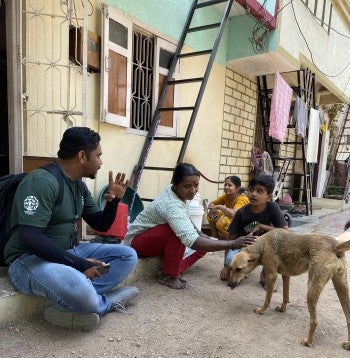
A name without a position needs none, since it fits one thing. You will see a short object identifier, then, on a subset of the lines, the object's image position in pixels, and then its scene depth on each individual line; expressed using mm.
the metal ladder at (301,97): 7570
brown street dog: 2135
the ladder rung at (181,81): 4656
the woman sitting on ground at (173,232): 2695
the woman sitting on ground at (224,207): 3980
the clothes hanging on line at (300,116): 7109
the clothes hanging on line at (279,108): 6438
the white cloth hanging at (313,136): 7965
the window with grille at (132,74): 4105
